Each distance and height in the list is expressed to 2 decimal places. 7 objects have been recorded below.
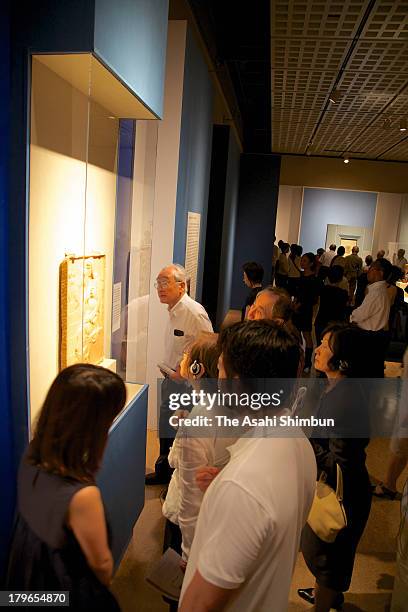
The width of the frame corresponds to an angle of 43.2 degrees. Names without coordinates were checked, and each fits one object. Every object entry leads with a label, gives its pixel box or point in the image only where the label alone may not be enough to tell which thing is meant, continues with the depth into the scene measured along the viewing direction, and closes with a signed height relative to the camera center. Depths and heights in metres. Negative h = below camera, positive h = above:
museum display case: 1.79 -0.04
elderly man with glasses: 3.47 -0.72
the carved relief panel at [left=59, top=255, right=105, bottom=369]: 2.01 -0.40
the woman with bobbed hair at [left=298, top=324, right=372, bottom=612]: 2.24 -0.97
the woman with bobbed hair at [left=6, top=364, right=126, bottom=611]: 1.06 -0.61
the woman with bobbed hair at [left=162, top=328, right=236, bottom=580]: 1.75 -0.78
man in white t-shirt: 1.10 -0.63
